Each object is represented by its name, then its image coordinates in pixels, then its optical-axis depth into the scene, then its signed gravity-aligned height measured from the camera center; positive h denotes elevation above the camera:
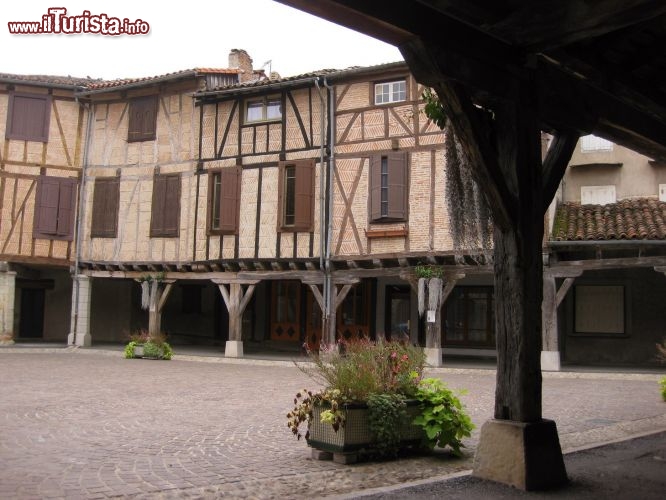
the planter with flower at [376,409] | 5.77 -0.82
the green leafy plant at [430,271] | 15.51 +1.07
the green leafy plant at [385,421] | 5.81 -0.91
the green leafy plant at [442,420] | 6.02 -0.92
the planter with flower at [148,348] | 17.64 -0.99
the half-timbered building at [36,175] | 19.41 +3.94
